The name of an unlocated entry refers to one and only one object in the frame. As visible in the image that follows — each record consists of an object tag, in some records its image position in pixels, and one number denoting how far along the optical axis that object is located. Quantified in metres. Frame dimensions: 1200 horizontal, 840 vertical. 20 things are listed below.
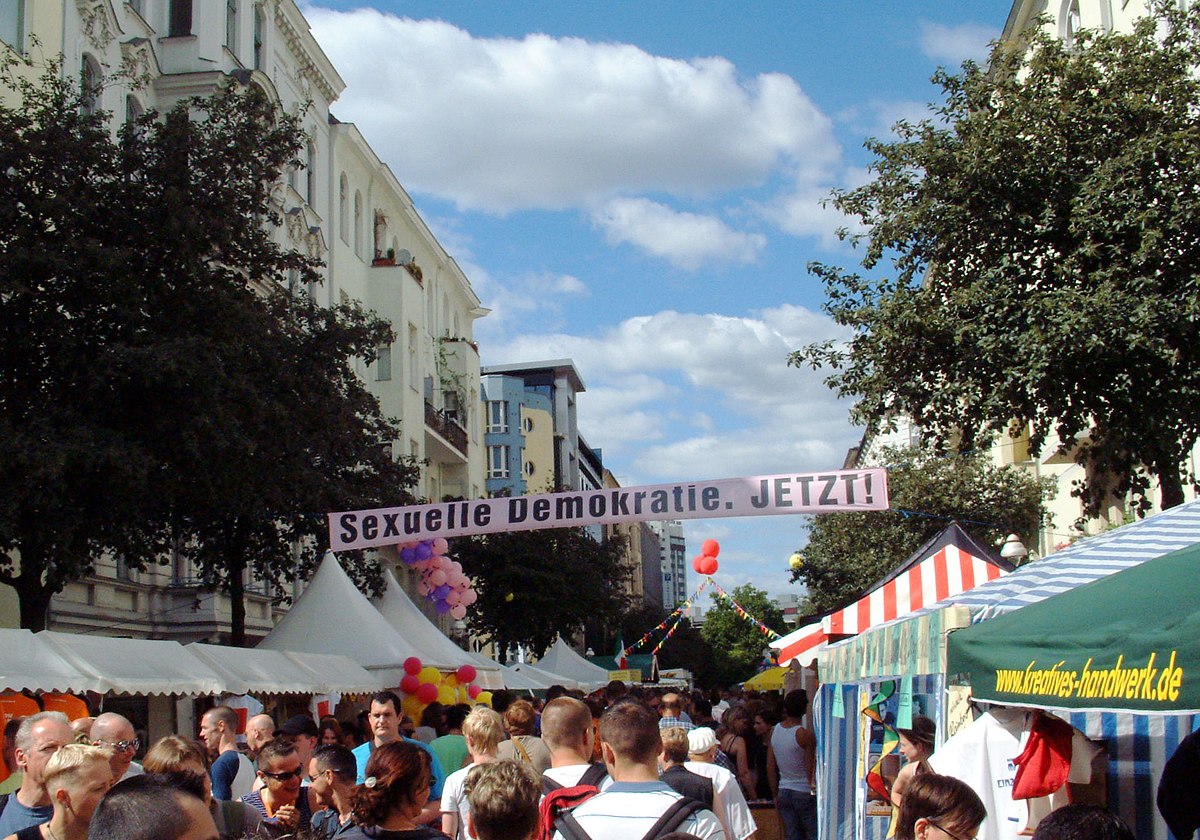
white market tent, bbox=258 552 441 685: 19.12
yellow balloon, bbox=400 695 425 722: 18.44
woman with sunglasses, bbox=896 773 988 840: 4.67
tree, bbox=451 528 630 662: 42.84
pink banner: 14.59
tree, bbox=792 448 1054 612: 35.28
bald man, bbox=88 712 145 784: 6.45
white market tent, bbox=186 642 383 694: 14.48
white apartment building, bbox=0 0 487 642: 24.17
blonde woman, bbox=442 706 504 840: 6.74
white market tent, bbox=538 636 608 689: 33.72
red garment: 5.99
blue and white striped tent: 6.66
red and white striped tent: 13.51
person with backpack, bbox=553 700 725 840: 4.83
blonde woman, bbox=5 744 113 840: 4.63
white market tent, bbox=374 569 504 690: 21.97
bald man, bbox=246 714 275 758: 8.27
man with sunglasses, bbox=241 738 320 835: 6.88
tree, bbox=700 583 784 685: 103.31
